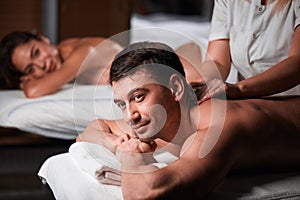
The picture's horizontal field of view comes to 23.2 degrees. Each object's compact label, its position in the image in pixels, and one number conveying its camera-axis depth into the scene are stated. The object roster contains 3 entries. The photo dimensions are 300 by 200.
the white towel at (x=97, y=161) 1.57
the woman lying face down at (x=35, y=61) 2.90
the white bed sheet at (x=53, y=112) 2.47
